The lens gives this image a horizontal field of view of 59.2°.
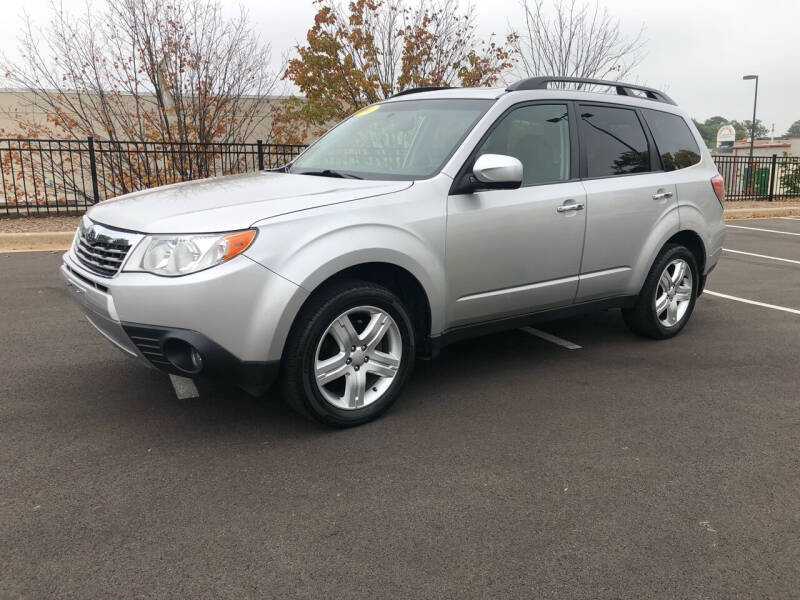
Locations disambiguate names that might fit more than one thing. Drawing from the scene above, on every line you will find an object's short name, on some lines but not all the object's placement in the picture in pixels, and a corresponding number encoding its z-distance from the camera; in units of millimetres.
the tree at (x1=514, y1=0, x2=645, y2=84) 19078
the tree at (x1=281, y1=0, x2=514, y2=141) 16469
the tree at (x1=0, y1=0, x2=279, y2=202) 14086
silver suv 3299
